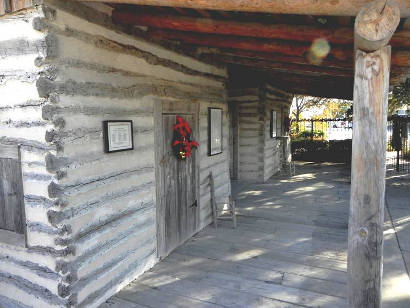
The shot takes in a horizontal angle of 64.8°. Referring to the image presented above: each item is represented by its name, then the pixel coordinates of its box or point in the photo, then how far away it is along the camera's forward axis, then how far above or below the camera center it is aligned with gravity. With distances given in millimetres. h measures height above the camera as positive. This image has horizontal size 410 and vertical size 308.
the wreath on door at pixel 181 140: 4465 -169
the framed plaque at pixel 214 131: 5602 -67
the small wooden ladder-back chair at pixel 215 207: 5512 -1381
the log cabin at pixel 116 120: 2146 +82
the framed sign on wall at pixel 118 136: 3314 -73
